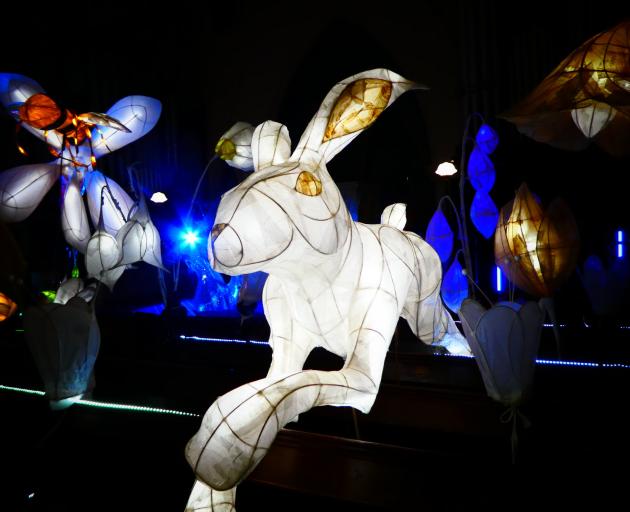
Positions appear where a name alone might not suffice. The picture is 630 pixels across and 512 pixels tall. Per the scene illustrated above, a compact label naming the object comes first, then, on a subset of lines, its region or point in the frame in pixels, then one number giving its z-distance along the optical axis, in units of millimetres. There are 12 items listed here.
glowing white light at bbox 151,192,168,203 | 3906
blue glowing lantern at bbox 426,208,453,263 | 2496
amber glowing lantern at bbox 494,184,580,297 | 1729
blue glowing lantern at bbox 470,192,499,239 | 2707
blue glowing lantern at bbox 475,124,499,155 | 2785
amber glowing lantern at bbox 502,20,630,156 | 1457
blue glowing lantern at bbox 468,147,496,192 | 2695
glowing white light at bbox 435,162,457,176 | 3109
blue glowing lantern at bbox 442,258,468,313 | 2271
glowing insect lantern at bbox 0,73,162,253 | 2020
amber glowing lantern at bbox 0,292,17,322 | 1929
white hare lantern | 835
